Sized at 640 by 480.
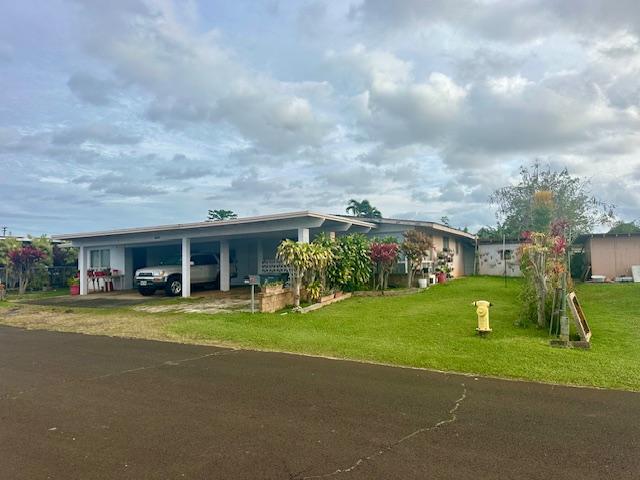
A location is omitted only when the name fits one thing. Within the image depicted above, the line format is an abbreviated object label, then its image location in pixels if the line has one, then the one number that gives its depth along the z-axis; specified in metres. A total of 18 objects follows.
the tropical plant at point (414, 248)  16.77
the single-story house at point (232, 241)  16.16
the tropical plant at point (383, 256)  16.17
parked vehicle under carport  18.45
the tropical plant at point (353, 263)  15.54
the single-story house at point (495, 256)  25.64
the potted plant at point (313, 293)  14.10
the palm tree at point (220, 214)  45.75
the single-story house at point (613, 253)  19.59
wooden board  8.33
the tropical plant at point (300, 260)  13.42
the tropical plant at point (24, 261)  21.91
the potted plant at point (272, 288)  13.09
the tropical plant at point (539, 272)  9.98
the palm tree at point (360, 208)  35.69
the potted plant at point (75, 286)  21.44
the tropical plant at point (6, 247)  22.80
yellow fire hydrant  9.06
